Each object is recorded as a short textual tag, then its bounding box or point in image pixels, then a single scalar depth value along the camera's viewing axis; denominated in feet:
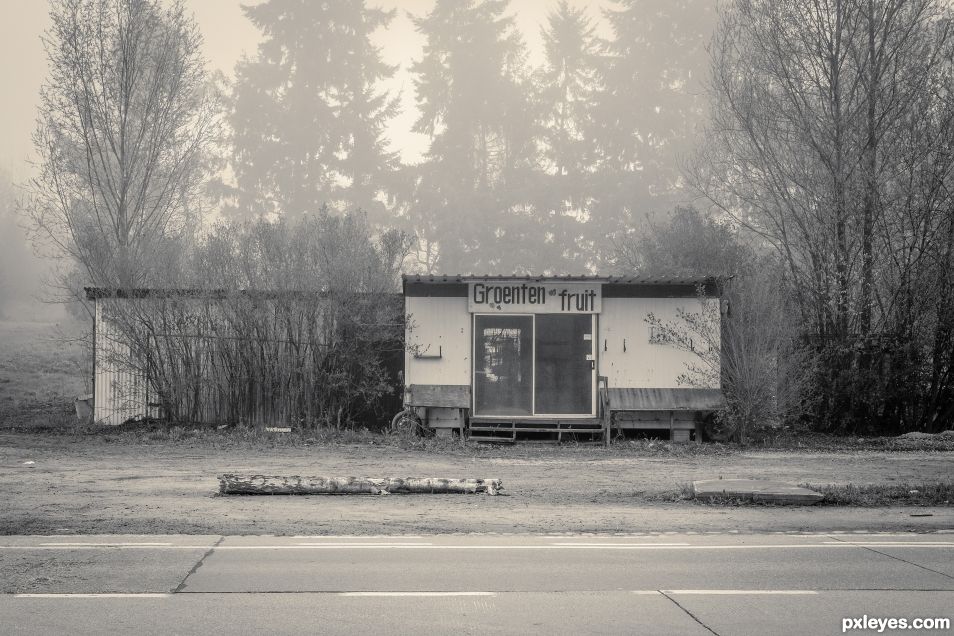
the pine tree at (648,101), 147.64
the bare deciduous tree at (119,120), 84.53
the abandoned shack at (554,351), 67.36
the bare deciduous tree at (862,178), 71.46
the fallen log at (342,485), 41.59
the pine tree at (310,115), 157.99
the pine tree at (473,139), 145.59
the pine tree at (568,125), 147.23
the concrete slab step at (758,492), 41.06
